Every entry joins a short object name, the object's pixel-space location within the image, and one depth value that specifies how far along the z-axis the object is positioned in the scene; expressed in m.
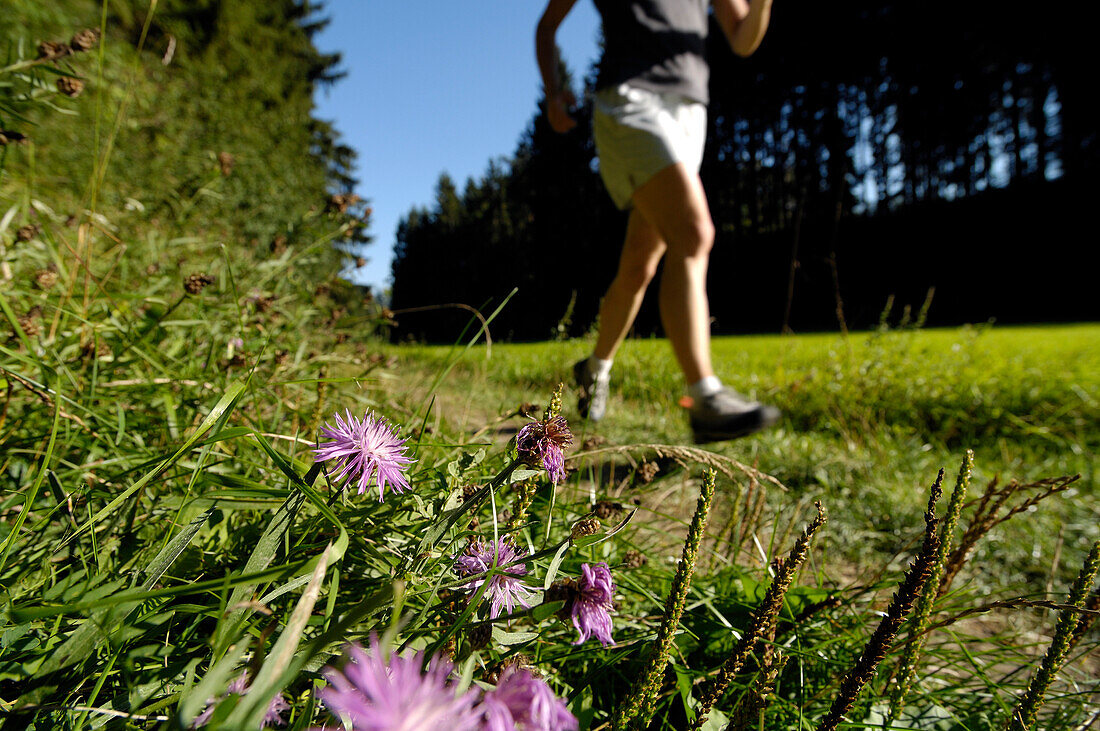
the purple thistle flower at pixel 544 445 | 0.48
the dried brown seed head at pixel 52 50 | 0.96
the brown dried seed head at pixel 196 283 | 1.01
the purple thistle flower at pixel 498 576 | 0.48
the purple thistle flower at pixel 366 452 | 0.49
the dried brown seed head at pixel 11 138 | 0.88
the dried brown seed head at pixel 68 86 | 0.97
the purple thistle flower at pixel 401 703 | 0.20
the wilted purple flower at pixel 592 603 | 0.42
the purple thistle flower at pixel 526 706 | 0.27
